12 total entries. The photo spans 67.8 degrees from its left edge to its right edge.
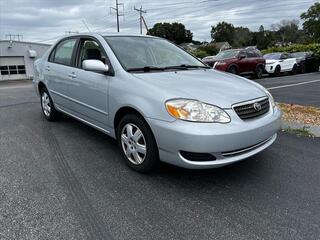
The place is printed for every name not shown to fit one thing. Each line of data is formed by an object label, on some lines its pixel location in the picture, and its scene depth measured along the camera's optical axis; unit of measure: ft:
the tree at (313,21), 172.69
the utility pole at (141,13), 103.03
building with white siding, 101.37
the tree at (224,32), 225.82
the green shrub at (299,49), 59.70
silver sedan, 7.68
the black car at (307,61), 52.12
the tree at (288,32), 218.29
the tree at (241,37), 219.63
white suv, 45.03
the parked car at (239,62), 35.29
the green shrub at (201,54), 85.05
